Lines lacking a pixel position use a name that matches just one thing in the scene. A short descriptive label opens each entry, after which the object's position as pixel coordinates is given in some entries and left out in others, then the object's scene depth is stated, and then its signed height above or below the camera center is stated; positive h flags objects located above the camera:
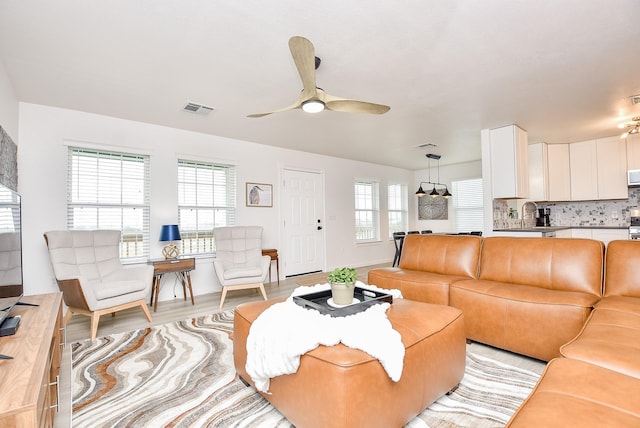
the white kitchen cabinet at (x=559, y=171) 5.72 +0.87
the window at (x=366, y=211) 7.02 +0.23
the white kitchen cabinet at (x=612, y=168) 5.20 +0.84
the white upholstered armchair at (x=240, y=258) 3.90 -0.49
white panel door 5.68 +0.01
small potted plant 1.90 -0.38
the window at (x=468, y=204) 7.21 +0.36
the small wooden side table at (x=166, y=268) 3.82 -0.55
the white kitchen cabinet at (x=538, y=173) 5.60 +0.82
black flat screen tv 1.59 -0.14
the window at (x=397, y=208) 7.73 +0.32
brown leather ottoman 1.29 -0.73
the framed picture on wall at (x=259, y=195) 5.15 +0.47
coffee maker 6.12 +0.01
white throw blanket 1.40 -0.54
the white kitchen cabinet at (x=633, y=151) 5.07 +1.07
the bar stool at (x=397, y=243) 6.13 -0.46
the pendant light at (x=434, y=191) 6.14 +0.59
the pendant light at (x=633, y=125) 3.90 +1.18
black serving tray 1.81 -0.51
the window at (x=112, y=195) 3.73 +0.37
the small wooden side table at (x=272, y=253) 4.96 -0.49
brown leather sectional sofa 1.02 -0.56
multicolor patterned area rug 1.67 -1.04
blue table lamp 3.99 -0.18
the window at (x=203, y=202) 4.55 +0.33
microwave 5.01 +0.65
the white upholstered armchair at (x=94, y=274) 2.84 -0.50
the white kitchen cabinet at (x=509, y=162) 4.44 +0.82
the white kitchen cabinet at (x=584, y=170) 5.48 +0.85
